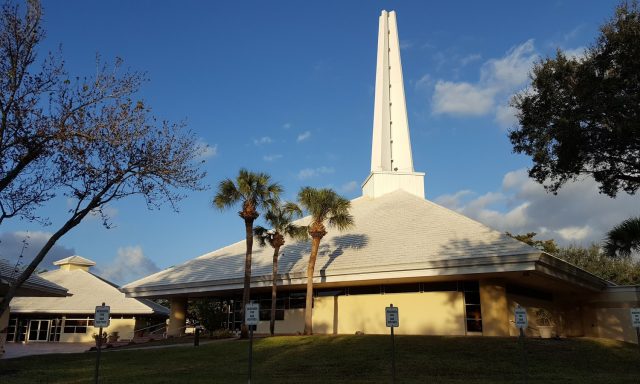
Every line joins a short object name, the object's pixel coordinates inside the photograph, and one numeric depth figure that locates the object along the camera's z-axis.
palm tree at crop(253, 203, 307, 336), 26.44
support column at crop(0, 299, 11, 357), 26.22
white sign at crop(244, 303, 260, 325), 11.92
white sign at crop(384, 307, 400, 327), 12.36
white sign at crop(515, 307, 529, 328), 13.04
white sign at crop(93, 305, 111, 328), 12.15
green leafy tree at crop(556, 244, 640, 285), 51.47
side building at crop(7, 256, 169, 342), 44.41
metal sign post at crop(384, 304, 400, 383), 12.35
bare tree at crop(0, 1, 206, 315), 11.94
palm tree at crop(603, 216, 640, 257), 19.00
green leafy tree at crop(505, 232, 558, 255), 51.84
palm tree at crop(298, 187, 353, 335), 25.03
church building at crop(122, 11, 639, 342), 24.98
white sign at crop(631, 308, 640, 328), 13.84
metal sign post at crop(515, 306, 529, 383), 13.04
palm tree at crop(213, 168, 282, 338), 25.49
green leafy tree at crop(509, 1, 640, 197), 16.88
